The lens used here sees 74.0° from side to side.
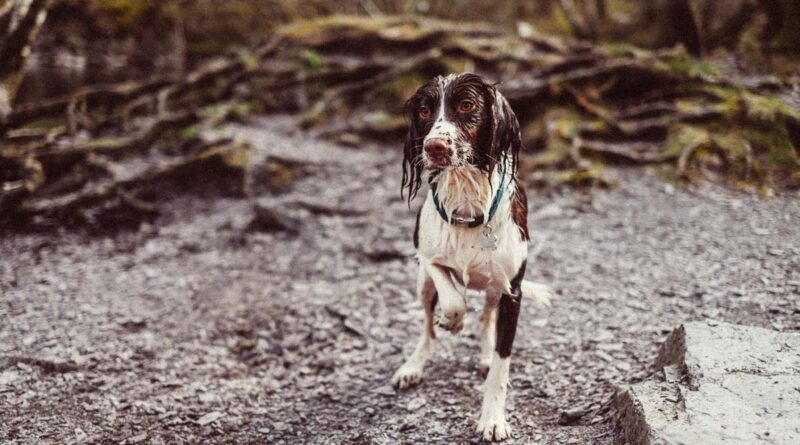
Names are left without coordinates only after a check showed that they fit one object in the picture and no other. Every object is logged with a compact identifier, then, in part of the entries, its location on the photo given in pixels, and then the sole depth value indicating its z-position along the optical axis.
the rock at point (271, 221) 6.25
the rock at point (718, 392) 2.26
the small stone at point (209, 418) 3.49
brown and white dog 2.85
